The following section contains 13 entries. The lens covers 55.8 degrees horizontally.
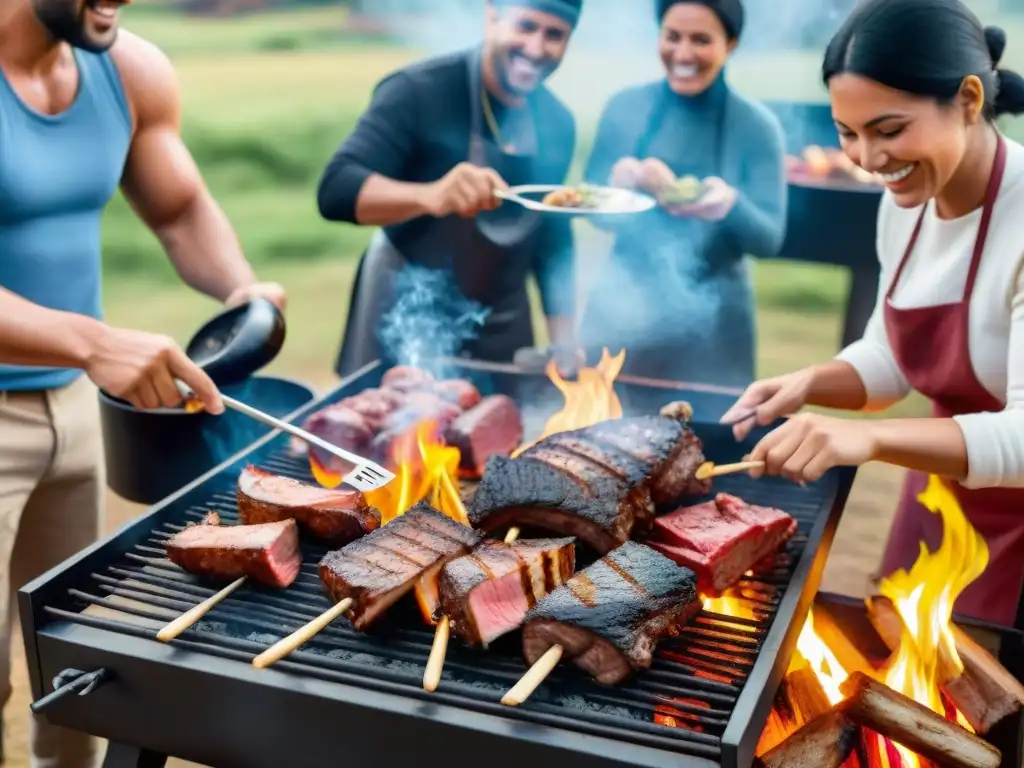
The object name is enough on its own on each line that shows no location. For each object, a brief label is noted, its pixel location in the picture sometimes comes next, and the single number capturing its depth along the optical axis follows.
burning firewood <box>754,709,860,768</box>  2.55
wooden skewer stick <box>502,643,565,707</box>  2.10
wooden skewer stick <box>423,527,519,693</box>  2.17
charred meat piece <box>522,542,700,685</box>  2.24
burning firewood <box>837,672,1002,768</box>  2.62
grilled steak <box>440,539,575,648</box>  2.36
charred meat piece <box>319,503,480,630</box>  2.41
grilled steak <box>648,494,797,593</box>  2.67
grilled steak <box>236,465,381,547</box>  2.83
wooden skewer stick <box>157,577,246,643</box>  2.34
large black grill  2.07
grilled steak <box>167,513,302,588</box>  2.59
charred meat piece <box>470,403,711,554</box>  2.78
